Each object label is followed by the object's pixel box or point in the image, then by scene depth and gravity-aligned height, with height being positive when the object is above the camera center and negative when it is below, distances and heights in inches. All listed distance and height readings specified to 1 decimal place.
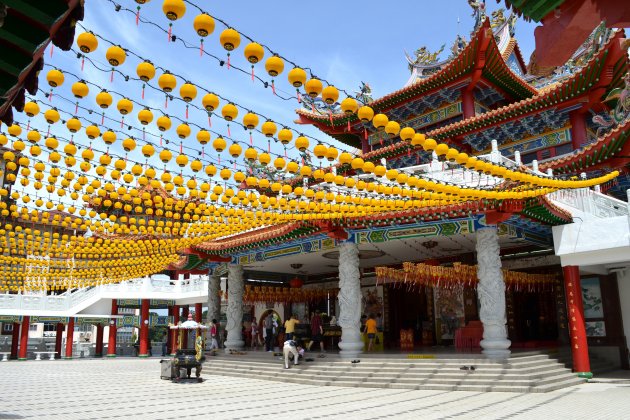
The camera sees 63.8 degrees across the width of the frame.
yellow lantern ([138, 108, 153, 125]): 230.7 +87.5
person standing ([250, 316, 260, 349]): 822.5 -41.7
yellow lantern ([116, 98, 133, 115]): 221.3 +88.7
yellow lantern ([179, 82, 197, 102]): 213.5 +91.1
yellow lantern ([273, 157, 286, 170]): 295.6 +83.5
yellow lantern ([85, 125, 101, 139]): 250.8 +88.5
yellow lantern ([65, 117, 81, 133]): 247.8 +91.0
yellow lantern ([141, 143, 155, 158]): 277.0 +86.7
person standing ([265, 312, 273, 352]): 687.1 -41.8
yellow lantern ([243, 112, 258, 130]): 233.8 +85.8
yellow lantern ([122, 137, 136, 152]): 266.4 +86.6
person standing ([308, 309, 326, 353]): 651.5 -29.8
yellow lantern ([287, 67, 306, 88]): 210.1 +94.7
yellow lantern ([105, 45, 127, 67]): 190.2 +95.3
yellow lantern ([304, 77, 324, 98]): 215.6 +92.8
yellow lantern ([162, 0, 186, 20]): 170.7 +101.0
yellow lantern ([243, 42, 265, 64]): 193.5 +96.6
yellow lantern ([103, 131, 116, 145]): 254.8 +86.6
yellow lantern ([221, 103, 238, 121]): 228.7 +88.2
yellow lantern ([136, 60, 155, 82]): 197.5 +92.6
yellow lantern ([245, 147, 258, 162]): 278.5 +84.3
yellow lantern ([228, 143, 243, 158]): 277.5 +85.9
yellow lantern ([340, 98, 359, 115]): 229.4 +90.2
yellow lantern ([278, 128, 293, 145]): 255.6 +85.8
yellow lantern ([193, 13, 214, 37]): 179.0 +99.9
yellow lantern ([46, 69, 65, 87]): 204.4 +94.1
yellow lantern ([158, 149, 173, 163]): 283.0 +85.8
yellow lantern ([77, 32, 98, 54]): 184.5 +97.6
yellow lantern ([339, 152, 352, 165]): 279.0 +80.2
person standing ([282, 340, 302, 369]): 560.7 -48.2
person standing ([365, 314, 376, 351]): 607.5 -28.1
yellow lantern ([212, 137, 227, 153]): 265.2 +85.4
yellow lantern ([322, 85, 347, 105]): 223.3 +92.7
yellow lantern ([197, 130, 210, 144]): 254.1 +85.5
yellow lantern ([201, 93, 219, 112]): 221.1 +89.9
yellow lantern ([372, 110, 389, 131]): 233.8 +84.1
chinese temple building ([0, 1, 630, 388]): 351.3 +81.8
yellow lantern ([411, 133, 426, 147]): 257.8 +82.6
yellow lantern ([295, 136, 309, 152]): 265.0 +84.8
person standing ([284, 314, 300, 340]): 616.1 -24.9
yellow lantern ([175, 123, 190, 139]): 246.5 +86.3
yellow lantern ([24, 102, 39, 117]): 228.8 +91.2
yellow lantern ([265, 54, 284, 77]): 202.4 +96.0
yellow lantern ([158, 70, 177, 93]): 205.9 +91.9
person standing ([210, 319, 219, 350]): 743.7 -37.3
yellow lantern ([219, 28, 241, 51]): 187.6 +99.0
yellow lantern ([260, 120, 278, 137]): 247.3 +86.8
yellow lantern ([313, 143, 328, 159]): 274.8 +83.8
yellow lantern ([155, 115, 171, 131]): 234.2 +85.8
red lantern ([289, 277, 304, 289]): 833.5 +39.1
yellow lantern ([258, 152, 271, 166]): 291.4 +85.2
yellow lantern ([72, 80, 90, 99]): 209.5 +91.0
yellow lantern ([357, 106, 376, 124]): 234.1 +88.2
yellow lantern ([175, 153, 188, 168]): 304.0 +88.7
